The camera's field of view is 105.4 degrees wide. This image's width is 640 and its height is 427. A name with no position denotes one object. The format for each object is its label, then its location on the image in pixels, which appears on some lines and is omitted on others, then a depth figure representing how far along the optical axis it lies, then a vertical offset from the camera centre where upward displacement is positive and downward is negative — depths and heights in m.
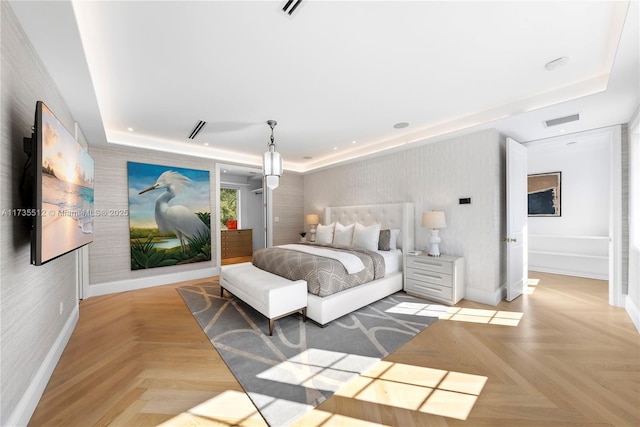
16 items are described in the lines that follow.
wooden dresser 6.91 -0.87
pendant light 3.24 +0.67
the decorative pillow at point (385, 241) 4.20 -0.50
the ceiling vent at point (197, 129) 3.52 +1.30
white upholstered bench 2.62 -0.92
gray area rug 1.74 -1.29
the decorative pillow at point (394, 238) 4.30 -0.46
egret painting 4.20 -0.03
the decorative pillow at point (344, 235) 4.45 -0.43
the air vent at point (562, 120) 2.87 +1.12
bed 2.83 -0.85
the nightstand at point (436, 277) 3.38 -0.96
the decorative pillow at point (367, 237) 4.08 -0.42
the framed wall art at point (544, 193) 5.07 +0.39
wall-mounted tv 1.41 +0.18
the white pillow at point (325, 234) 4.87 -0.45
